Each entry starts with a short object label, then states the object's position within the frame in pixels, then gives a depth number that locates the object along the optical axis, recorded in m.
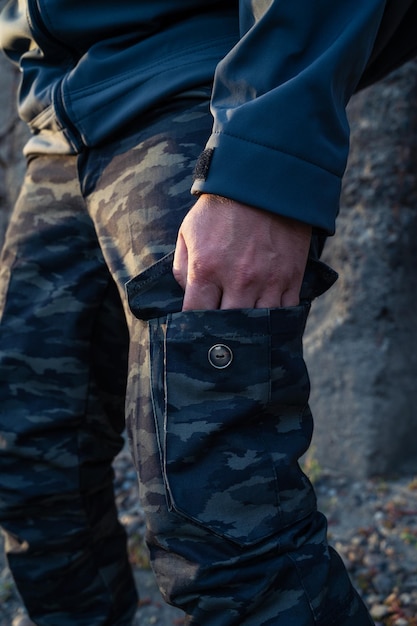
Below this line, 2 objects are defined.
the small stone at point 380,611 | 1.58
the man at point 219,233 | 0.90
